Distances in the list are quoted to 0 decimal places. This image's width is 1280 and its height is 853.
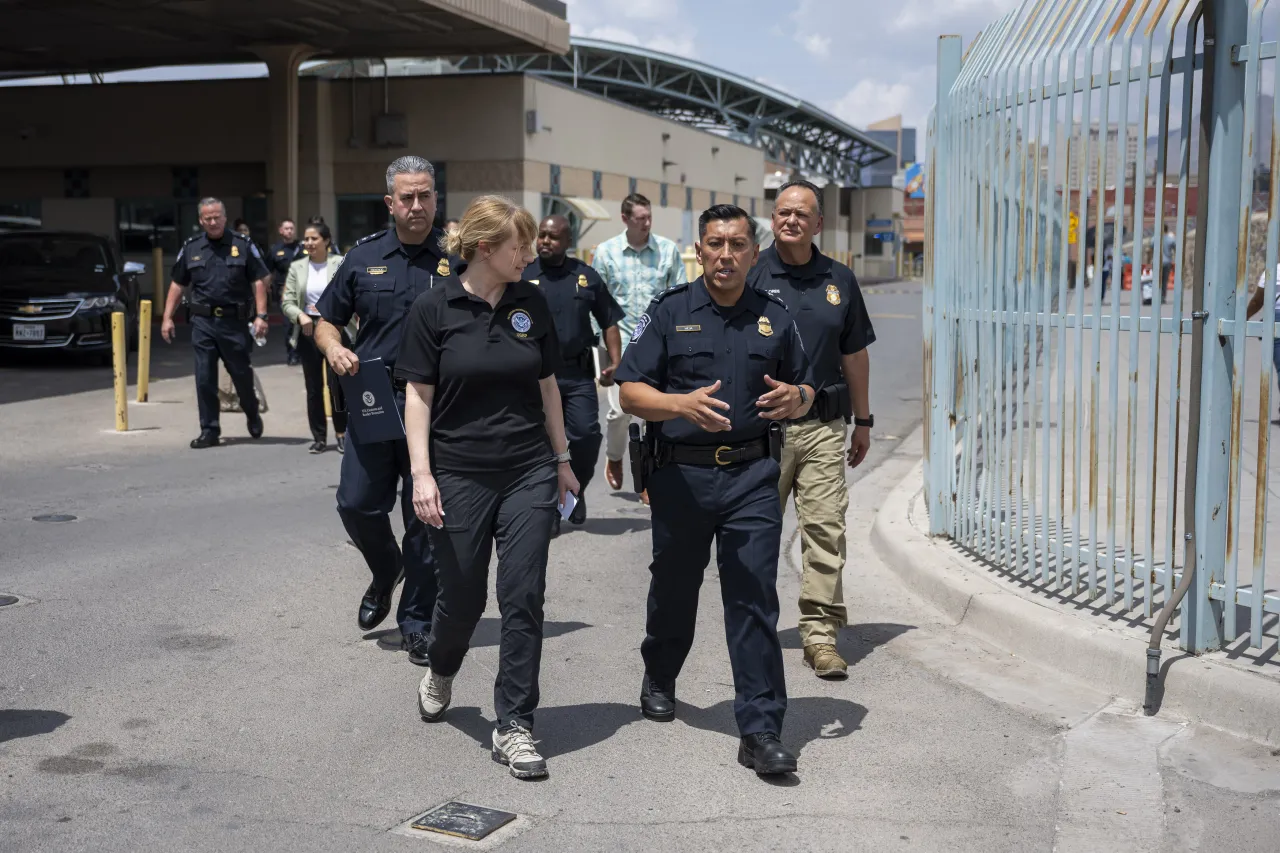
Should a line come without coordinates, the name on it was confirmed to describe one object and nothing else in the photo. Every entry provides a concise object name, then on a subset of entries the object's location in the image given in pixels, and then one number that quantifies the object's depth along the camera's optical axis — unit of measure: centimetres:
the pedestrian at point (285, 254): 1812
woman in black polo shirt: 491
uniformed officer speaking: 488
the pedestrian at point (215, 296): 1218
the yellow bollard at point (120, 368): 1341
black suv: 1856
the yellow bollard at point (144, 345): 1438
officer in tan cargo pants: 607
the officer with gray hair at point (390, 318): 610
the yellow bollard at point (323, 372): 1185
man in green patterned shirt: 934
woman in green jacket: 1123
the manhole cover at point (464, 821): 428
